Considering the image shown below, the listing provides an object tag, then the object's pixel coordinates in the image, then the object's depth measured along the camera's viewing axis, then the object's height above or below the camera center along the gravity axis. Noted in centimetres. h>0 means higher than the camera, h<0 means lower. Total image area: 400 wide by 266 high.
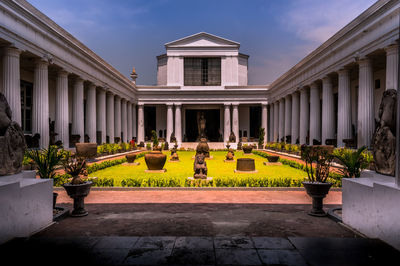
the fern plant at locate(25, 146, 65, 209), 803 -106
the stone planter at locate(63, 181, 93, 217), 735 -170
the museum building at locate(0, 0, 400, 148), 1759 +446
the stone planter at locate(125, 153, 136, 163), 2033 -208
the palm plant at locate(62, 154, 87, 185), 770 -126
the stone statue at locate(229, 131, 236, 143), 4467 -156
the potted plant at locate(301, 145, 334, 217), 732 -167
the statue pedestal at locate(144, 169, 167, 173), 1650 -245
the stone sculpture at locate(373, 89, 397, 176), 568 -20
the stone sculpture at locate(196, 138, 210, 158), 2230 -150
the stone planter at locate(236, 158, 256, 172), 1662 -213
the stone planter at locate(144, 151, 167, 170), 1650 -183
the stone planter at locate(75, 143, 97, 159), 2139 -160
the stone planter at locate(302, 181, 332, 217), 732 -168
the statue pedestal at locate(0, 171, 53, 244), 514 -151
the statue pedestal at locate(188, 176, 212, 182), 1346 -240
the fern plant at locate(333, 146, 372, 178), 893 -108
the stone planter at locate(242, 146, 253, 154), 3034 -222
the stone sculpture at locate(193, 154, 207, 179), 1389 -194
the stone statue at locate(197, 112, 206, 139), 4053 +54
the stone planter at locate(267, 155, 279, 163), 2082 -218
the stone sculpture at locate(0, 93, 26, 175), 581 -32
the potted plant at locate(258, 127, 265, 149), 4096 -129
